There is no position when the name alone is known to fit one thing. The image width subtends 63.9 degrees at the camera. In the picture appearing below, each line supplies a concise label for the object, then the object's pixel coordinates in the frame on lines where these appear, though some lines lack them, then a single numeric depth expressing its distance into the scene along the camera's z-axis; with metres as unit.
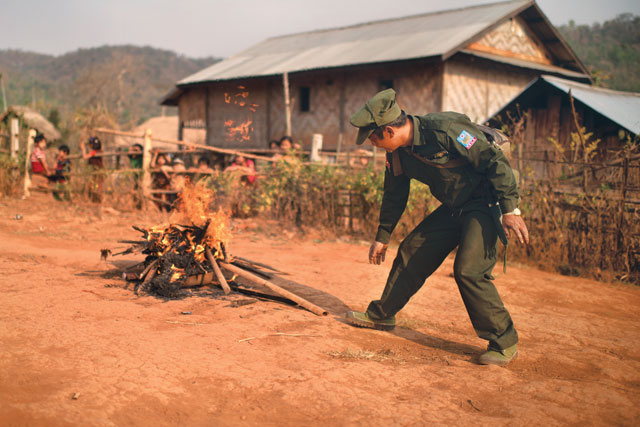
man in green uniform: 3.42
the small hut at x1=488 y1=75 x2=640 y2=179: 10.29
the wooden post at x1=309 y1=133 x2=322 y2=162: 10.14
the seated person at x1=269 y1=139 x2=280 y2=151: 11.89
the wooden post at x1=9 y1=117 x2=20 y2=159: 11.84
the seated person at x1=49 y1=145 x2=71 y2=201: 10.73
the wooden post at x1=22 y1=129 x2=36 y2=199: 10.95
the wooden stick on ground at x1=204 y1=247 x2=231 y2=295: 4.73
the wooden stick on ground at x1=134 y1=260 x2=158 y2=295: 4.69
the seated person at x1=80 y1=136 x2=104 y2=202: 10.39
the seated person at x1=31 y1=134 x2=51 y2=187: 10.95
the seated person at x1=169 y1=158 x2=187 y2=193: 9.88
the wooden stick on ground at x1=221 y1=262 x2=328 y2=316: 4.42
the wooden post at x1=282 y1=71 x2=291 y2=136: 15.10
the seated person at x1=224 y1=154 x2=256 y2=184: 9.64
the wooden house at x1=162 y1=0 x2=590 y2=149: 14.59
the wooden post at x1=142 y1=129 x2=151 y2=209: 9.88
